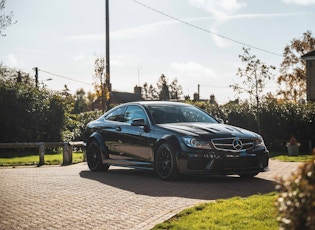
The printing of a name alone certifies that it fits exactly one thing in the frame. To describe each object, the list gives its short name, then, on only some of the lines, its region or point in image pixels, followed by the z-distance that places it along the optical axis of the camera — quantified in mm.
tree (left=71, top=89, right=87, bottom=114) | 87712
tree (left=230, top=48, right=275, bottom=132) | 22828
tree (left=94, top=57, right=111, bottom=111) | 27234
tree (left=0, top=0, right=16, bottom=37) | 26203
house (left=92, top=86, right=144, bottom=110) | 87800
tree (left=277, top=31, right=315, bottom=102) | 50938
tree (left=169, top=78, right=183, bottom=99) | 84062
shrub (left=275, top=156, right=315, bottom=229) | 2547
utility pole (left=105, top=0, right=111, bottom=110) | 25422
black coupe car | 9266
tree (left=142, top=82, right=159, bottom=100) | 88312
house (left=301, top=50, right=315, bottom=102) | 34844
